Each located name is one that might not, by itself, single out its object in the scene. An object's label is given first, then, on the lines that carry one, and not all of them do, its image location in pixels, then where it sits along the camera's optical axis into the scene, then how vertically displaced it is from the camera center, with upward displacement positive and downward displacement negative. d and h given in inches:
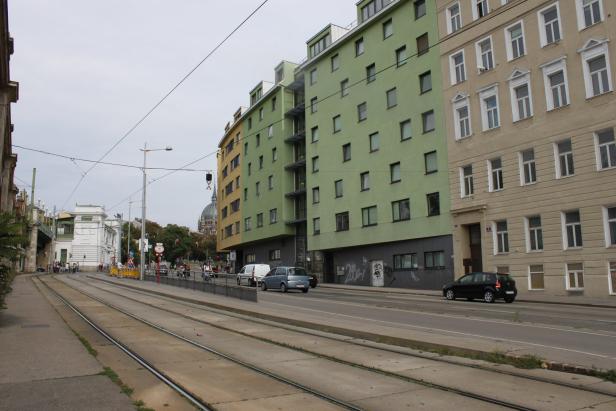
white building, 3880.4 +306.5
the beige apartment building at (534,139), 960.9 +265.1
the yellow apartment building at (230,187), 2541.8 +452.2
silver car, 1205.7 -12.2
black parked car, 906.1 -31.0
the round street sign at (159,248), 1600.6 +86.1
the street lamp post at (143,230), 1706.4 +156.0
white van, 1457.9 +3.7
